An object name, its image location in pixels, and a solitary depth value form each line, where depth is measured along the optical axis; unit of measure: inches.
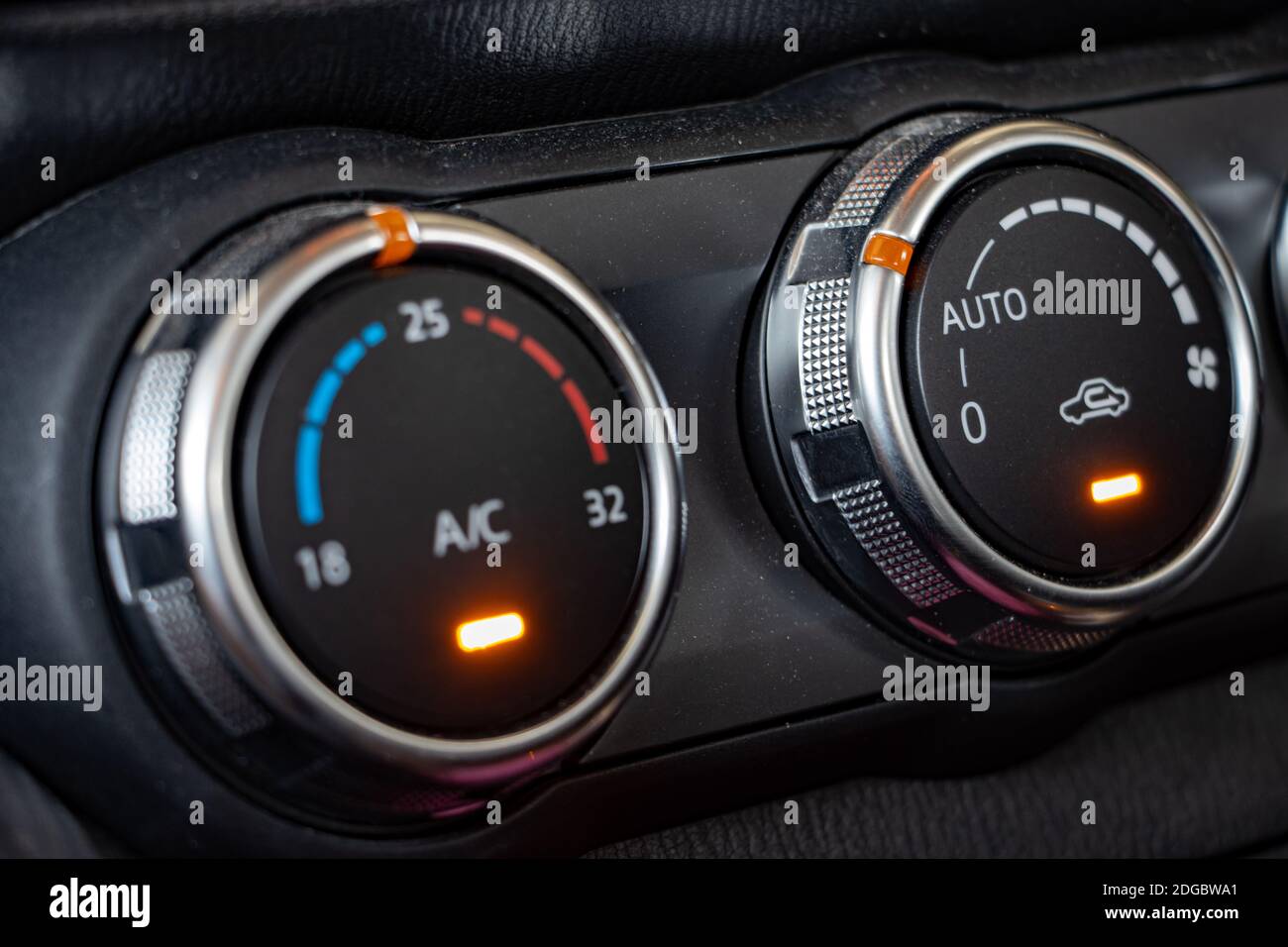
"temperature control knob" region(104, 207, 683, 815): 5.7
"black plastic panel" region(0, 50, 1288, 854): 6.2
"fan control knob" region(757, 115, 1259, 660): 6.7
